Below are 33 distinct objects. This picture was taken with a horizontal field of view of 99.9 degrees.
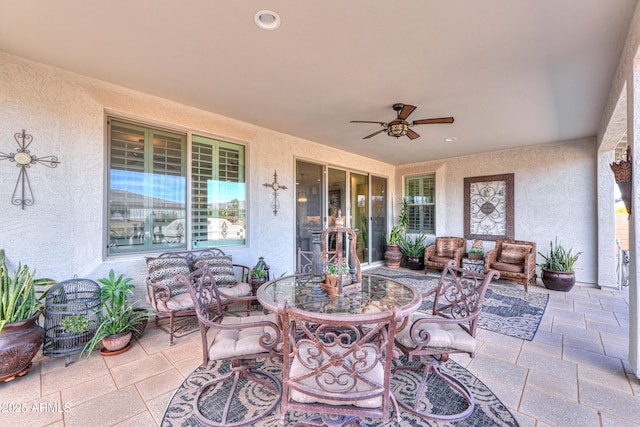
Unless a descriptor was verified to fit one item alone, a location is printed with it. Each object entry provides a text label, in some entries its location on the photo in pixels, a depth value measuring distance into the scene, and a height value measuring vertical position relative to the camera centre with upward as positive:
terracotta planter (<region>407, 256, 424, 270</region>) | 6.12 -1.09
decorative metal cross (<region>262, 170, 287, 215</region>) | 4.38 +0.35
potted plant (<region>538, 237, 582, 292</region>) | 4.36 -0.93
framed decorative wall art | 5.47 +0.16
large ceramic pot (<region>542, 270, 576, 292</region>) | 4.35 -1.07
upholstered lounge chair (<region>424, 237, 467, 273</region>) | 5.47 -0.79
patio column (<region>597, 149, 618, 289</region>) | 4.41 -0.11
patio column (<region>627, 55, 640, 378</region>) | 1.98 +0.11
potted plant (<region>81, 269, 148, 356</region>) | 2.41 -1.00
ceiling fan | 3.04 +1.07
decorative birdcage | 2.28 -0.90
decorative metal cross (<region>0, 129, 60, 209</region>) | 2.41 +0.47
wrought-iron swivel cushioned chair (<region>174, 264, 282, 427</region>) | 1.63 -0.89
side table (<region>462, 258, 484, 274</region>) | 5.27 -0.99
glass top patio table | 1.73 -0.60
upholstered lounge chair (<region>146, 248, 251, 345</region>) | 2.71 -0.72
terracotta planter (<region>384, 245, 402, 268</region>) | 6.46 -1.00
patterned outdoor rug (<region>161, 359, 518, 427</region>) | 1.65 -1.27
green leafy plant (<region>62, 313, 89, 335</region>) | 2.30 -0.94
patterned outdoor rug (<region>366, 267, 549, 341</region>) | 3.02 -1.28
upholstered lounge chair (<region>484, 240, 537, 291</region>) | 4.50 -0.84
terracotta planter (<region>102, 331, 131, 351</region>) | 2.41 -1.15
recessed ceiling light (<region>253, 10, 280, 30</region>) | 1.84 +1.38
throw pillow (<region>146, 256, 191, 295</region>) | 2.86 -0.61
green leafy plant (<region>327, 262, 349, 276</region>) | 2.10 -0.43
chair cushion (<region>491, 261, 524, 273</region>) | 4.58 -0.92
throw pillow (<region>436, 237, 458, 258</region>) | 5.82 -0.69
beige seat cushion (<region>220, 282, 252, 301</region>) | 3.04 -0.87
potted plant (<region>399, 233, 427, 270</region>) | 6.14 -0.83
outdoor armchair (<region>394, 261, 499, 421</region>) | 1.70 -0.85
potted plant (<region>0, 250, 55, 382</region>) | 1.95 -0.82
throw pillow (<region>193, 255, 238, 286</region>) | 3.22 -0.65
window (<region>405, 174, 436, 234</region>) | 6.51 +0.30
